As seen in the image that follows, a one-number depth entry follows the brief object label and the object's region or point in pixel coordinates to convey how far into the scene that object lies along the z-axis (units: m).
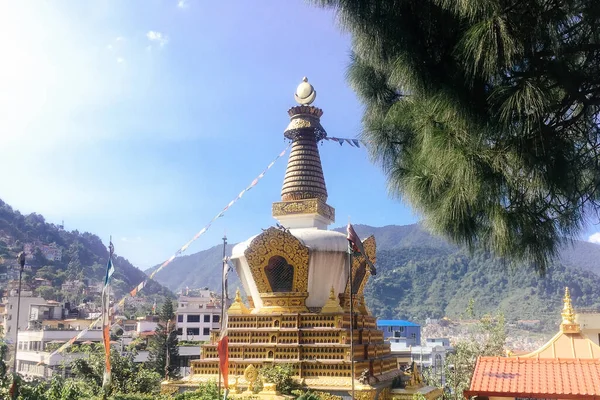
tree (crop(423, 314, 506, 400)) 20.41
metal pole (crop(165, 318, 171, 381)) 31.67
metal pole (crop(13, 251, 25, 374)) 14.98
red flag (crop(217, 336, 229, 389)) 11.65
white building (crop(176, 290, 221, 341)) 54.45
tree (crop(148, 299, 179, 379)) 32.25
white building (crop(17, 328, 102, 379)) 31.34
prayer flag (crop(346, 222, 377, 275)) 10.51
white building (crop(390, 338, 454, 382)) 49.15
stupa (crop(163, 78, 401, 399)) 13.61
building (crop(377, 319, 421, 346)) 62.39
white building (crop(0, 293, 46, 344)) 45.66
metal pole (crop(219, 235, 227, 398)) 11.85
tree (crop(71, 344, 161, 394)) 15.76
